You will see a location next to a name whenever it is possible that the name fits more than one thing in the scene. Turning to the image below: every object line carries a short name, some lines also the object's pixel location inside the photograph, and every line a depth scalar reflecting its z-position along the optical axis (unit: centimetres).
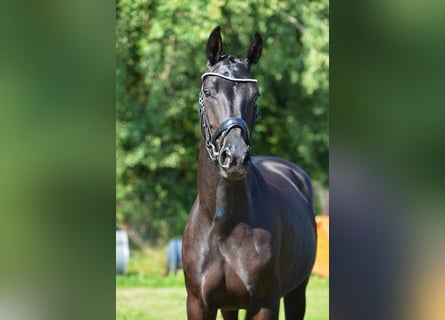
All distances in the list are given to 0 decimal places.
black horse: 722
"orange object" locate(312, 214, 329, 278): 2208
